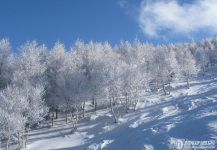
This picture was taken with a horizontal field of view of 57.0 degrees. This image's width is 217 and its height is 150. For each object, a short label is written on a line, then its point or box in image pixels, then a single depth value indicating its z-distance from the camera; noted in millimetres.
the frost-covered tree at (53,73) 35219
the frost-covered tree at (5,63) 38562
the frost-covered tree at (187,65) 46938
